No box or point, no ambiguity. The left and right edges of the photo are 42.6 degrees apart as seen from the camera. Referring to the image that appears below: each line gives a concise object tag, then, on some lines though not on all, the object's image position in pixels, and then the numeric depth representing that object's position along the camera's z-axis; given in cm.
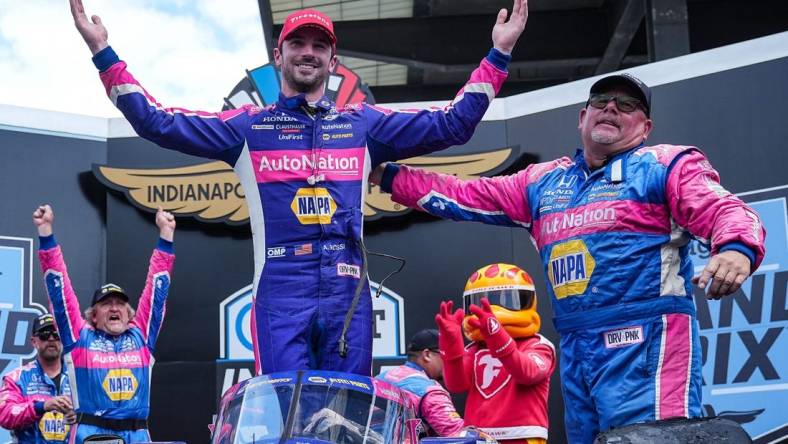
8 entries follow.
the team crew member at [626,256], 328
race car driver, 359
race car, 306
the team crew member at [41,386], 677
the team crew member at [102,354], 608
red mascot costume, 526
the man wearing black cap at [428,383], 555
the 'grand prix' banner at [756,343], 638
